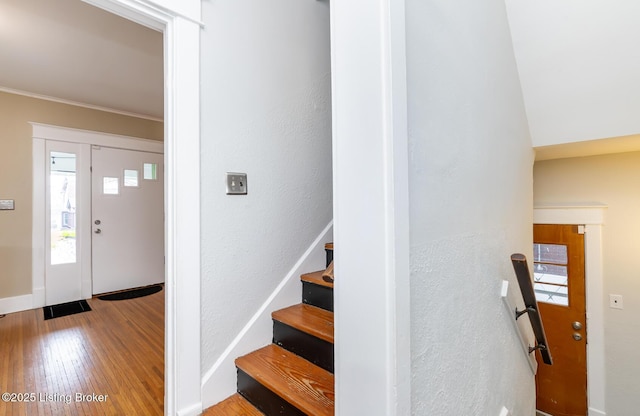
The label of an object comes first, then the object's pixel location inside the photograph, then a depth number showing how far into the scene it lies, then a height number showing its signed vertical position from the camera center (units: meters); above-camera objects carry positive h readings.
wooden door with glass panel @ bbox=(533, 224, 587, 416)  2.82 -1.09
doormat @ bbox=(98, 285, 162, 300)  3.61 -1.06
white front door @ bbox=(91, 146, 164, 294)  3.72 -0.11
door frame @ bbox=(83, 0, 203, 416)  1.24 +0.01
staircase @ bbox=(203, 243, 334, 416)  1.17 -0.74
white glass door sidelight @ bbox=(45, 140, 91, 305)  3.40 -0.13
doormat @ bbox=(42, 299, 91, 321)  3.07 -1.07
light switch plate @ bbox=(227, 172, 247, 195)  1.42 +0.13
